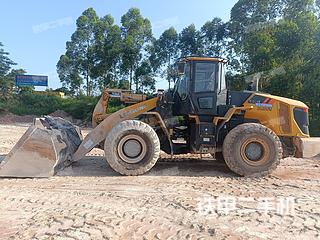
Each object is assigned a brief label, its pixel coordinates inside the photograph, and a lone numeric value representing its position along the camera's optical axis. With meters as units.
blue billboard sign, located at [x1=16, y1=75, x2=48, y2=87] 24.27
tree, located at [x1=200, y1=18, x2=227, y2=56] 20.17
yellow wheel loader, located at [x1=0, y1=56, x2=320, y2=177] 4.60
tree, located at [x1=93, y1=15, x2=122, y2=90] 21.55
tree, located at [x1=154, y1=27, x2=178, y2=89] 21.84
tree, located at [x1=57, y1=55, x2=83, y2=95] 23.22
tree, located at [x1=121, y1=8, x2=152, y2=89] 21.44
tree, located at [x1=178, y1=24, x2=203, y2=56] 21.27
